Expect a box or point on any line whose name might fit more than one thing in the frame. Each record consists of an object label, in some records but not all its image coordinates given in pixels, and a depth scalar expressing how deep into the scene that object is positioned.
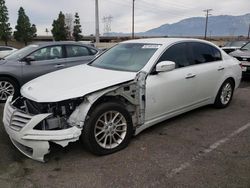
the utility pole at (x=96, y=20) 18.97
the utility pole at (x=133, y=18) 41.02
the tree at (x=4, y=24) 29.05
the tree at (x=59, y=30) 40.79
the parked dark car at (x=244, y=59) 6.33
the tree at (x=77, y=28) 45.45
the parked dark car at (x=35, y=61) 4.64
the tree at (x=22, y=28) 36.09
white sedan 2.35
